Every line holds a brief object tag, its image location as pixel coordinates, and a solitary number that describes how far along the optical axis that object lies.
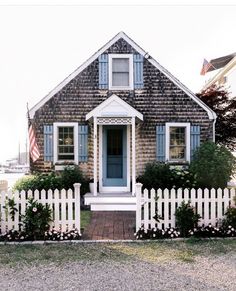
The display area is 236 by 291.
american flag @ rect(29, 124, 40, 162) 12.26
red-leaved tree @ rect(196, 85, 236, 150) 18.50
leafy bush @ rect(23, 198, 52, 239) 7.44
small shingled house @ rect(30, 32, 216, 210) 14.03
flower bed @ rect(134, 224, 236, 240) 7.68
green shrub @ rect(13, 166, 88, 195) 12.35
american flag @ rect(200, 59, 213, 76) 33.68
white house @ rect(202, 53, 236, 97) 28.25
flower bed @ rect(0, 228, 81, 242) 7.54
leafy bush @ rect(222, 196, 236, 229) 7.73
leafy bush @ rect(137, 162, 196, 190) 12.71
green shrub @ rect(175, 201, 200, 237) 7.61
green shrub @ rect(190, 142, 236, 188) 12.78
